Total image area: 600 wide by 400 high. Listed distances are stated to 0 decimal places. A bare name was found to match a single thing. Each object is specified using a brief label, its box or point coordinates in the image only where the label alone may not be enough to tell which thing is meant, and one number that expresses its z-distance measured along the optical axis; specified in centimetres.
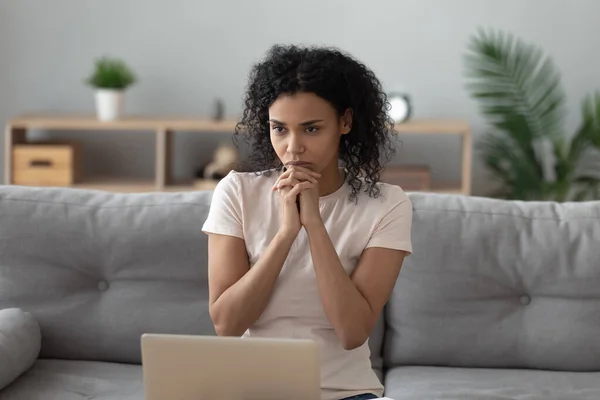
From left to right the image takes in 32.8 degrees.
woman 187
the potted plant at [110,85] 418
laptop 154
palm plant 414
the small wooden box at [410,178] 416
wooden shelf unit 410
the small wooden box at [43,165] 413
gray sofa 235
